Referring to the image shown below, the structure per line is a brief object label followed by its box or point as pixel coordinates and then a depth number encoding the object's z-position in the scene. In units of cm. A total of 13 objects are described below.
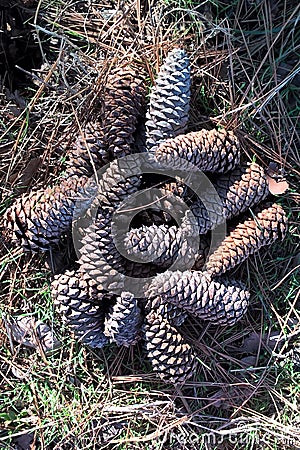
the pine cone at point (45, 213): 76
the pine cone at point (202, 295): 77
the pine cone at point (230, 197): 78
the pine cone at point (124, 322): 76
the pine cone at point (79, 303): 78
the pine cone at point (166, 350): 78
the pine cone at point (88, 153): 77
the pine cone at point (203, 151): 73
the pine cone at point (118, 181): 75
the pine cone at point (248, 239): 78
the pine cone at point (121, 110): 75
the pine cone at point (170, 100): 75
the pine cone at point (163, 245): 75
